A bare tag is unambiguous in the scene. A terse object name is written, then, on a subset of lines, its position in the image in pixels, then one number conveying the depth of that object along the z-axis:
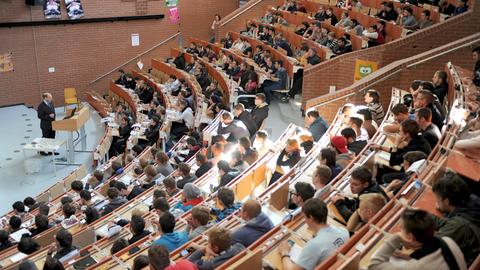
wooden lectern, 11.12
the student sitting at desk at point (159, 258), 3.98
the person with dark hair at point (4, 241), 6.63
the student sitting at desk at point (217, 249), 4.02
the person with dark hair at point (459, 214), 3.29
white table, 10.63
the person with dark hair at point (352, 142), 6.39
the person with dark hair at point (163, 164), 7.88
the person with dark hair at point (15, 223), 7.12
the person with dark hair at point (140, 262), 4.38
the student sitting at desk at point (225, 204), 5.29
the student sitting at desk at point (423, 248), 3.04
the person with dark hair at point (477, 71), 7.91
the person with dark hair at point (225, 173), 6.46
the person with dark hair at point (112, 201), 7.00
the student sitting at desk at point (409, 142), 5.41
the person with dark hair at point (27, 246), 6.20
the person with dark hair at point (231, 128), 8.41
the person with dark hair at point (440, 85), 7.81
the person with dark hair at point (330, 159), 5.50
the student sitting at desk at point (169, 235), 4.82
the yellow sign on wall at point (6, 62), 15.58
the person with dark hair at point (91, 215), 6.67
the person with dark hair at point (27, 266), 5.06
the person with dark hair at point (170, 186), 6.70
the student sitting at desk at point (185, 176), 7.05
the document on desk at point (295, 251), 4.01
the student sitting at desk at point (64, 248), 5.48
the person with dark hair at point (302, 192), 4.71
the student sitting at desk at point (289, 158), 6.51
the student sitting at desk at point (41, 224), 6.64
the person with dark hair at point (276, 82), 12.18
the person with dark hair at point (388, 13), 12.38
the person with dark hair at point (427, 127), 5.71
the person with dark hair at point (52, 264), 4.96
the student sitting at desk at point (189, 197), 5.94
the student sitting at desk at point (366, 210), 4.23
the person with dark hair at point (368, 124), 7.15
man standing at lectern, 12.20
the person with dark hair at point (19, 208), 7.97
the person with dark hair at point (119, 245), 5.44
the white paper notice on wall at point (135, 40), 17.70
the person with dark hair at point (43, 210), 7.23
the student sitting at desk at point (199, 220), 4.95
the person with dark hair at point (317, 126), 7.86
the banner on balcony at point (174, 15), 18.00
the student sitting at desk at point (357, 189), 4.57
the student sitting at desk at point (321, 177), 5.00
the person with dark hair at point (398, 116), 6.43
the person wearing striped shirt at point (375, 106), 8.01
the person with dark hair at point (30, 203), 8.34
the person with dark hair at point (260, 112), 9.35
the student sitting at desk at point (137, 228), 5.43
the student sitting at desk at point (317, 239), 3.76
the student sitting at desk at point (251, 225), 4.51
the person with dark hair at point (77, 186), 7.88
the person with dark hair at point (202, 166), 7.42
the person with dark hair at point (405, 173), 4.77
